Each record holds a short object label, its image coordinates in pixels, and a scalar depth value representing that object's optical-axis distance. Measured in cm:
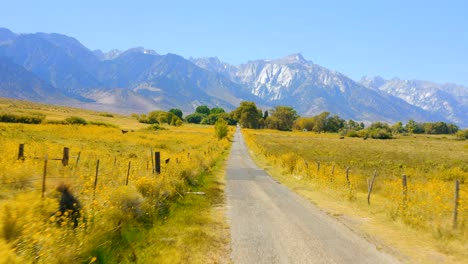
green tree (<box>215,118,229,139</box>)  8219
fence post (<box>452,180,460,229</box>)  1330
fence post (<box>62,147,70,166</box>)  1670
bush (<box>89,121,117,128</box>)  10294
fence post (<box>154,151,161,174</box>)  1852
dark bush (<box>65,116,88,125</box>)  9750
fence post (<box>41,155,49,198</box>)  872
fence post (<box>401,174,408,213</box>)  1570
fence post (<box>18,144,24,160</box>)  1755
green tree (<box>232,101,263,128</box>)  19662
